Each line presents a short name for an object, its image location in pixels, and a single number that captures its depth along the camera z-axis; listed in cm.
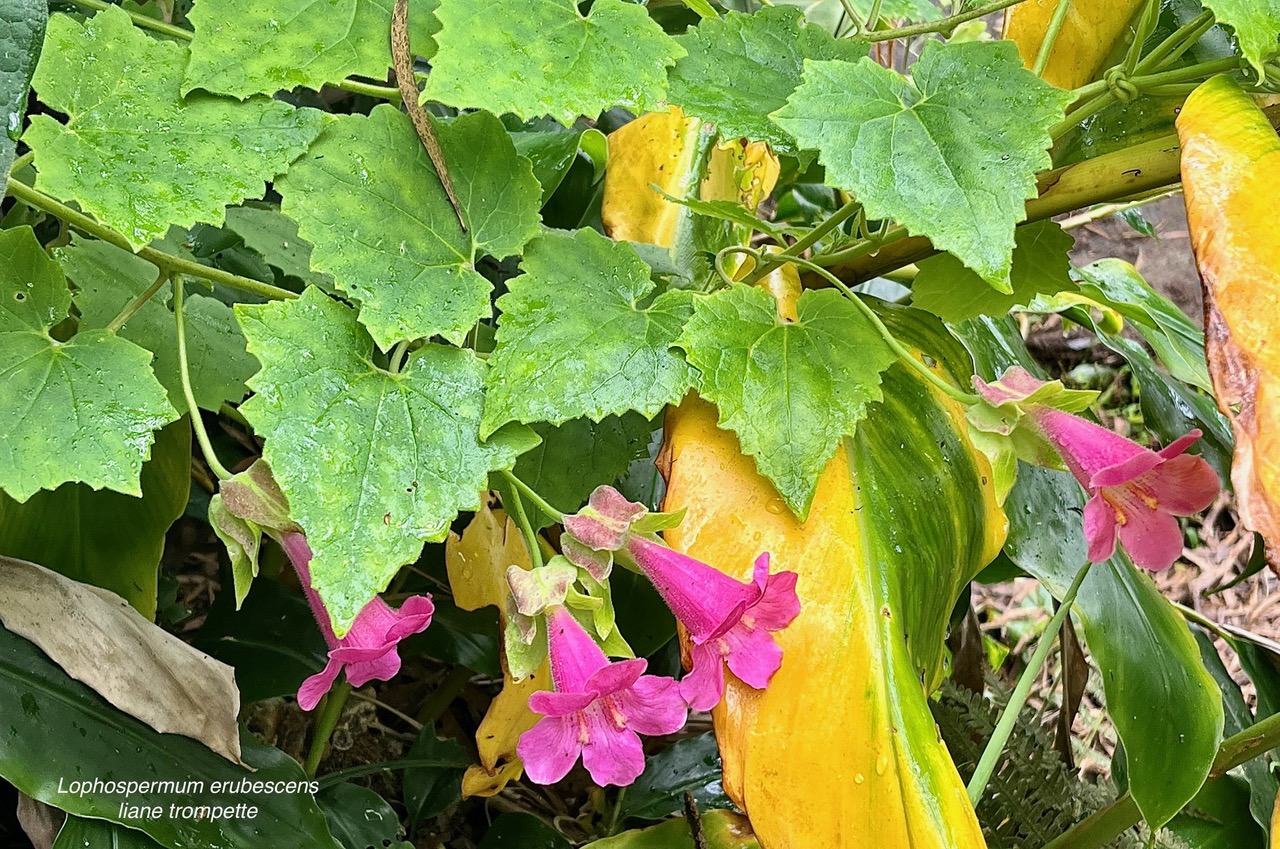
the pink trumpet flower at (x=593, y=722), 52
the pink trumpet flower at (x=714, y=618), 53
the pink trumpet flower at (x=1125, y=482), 55
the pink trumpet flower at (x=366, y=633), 51
